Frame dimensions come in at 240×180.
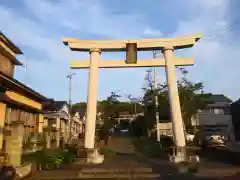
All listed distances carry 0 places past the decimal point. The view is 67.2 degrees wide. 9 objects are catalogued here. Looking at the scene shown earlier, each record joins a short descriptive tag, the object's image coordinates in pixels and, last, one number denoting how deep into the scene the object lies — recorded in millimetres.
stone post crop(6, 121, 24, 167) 7837
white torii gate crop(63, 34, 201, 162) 11699
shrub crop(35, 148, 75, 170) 9740
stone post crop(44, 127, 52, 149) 14638
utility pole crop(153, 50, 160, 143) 18604
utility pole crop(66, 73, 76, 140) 24788
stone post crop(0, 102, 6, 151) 10664
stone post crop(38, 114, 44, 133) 15674
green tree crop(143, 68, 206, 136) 21350
